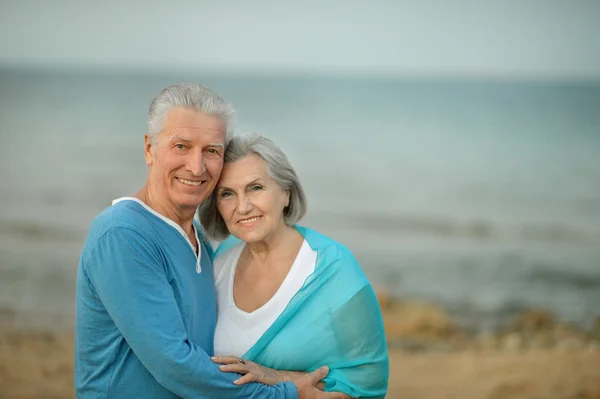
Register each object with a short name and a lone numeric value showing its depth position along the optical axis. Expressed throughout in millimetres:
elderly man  2064
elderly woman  2430
